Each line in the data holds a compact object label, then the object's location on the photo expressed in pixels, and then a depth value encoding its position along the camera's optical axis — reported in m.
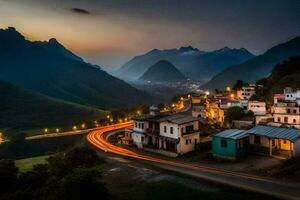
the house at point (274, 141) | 41.72
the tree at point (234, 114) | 71.75
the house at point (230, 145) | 44.59
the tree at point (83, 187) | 31.73
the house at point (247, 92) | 103.31
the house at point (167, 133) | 52.81
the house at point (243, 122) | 68.06
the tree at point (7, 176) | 39.12
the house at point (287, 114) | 61.41
